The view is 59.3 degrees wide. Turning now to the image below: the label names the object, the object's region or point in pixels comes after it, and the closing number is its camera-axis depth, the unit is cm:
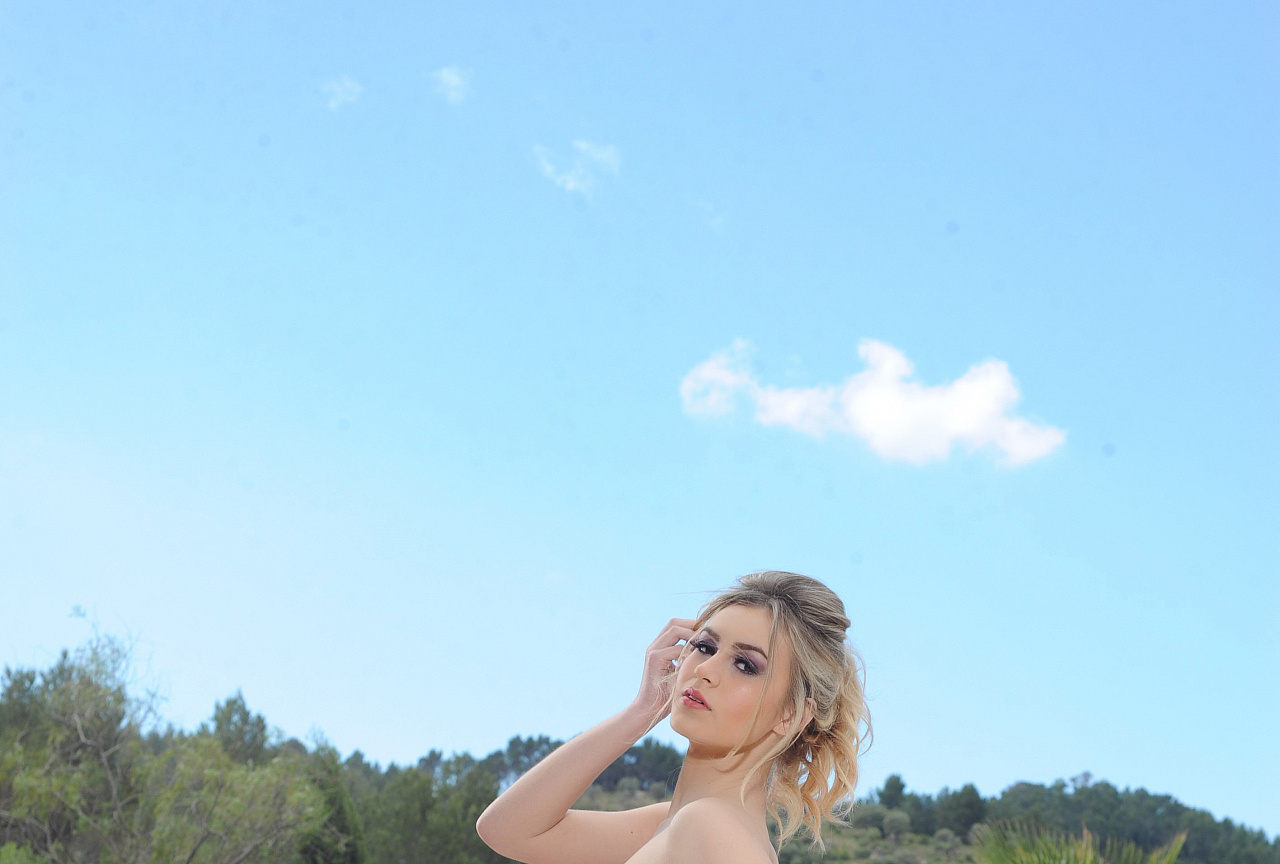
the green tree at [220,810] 2070
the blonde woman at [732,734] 218
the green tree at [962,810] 3831
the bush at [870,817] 3850
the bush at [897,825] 3816
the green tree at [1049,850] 746
